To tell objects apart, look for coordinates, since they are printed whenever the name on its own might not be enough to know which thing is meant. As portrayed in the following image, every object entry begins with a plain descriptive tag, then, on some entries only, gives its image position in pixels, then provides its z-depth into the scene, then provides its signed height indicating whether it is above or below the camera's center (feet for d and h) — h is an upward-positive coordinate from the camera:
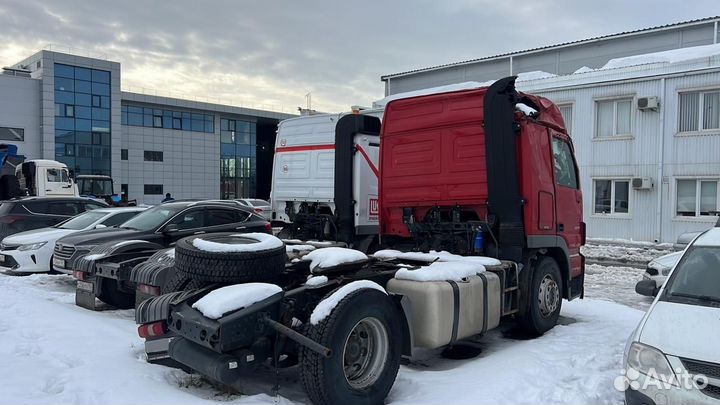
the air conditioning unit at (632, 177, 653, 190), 64.54 +1.35
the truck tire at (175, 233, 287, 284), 14.49 -1.95
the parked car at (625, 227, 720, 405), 11.34 -3.26
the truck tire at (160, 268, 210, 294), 14.96 -2.54
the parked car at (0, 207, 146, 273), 33.73 -3.42
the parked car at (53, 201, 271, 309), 22.91 -2.63
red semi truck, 13.37 -2.41
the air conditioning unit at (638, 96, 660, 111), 63.26 +10.43
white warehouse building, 62.28 +6.62
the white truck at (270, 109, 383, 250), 28.30 +0.74
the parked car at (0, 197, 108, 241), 42.34 -1.80
